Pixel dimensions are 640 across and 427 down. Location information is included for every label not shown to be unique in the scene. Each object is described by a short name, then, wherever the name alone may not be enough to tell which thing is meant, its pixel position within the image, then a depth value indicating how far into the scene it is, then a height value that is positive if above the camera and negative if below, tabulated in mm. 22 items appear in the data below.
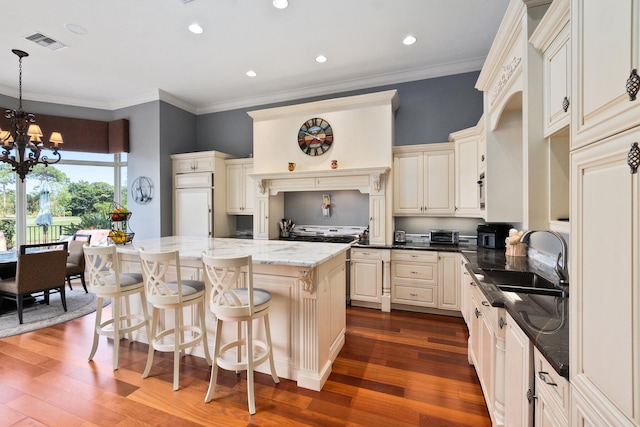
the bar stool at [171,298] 2189 -691
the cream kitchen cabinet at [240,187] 5141 +445
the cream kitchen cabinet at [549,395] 981 -709
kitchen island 2229 -762
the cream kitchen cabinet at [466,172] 3525 +491
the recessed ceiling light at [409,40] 3425 +2100
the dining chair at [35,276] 3438 -821
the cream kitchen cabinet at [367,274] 3938 -896
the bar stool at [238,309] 1938 -695
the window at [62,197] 4879 +289
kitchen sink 1754 -509
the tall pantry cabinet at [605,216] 659 -16
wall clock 4367 +1170
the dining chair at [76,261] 4379 -793
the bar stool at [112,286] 2469 -666
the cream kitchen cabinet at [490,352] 1613 -926
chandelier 3553 +931
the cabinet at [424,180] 3889 +435
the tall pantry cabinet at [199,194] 5035 +309
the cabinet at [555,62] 1332 +770
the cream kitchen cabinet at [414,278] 3744 -914
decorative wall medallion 5219 +405
